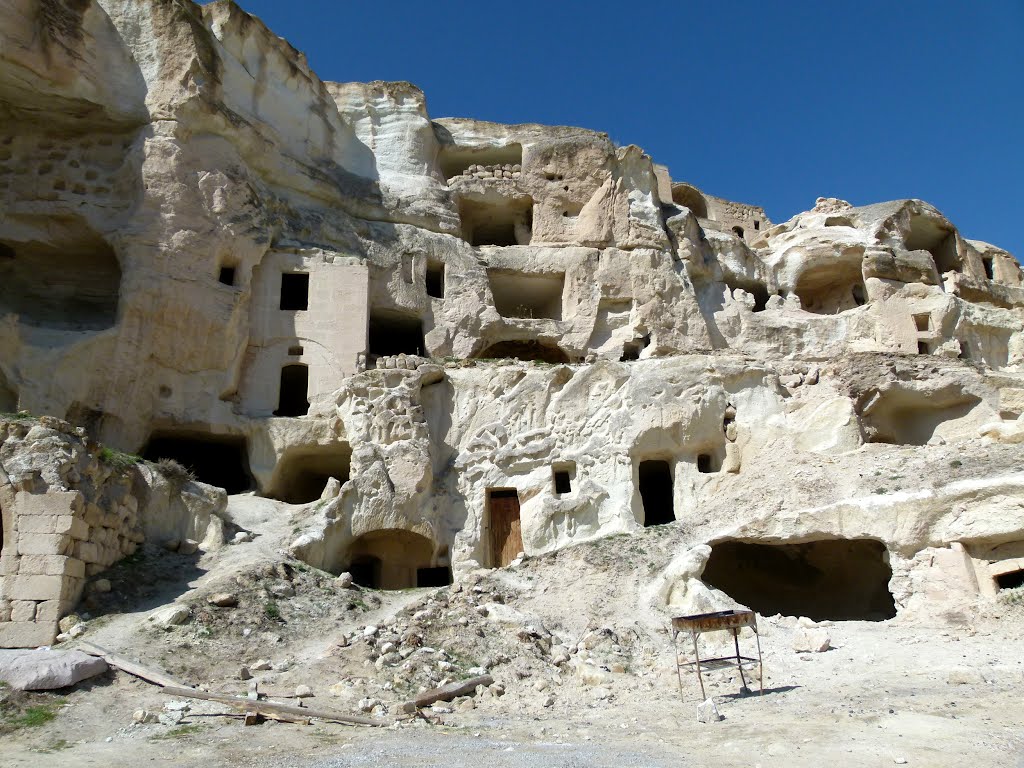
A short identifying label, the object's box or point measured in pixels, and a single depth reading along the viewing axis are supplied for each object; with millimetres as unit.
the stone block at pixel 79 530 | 12859
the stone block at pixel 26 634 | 11992
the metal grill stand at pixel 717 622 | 10312
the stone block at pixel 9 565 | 12398
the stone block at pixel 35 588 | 12297
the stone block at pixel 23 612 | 12148
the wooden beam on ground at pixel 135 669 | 10734
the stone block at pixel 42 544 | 12547
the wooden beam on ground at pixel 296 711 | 9742
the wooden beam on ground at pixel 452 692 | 10802
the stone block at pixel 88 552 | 13117
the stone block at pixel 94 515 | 13445
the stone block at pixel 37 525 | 12617
